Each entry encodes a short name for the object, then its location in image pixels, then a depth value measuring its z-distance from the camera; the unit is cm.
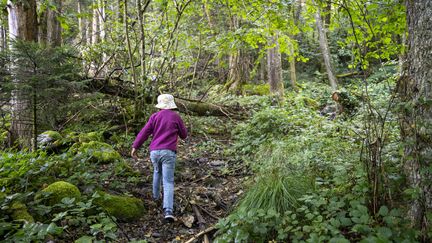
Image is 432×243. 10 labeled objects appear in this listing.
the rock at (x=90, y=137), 703
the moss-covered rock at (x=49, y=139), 654
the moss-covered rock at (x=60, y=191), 405
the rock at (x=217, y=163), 730
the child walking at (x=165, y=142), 488
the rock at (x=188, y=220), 460
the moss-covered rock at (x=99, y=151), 611
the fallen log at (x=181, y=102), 833
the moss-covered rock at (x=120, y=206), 439
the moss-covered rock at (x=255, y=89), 1404
